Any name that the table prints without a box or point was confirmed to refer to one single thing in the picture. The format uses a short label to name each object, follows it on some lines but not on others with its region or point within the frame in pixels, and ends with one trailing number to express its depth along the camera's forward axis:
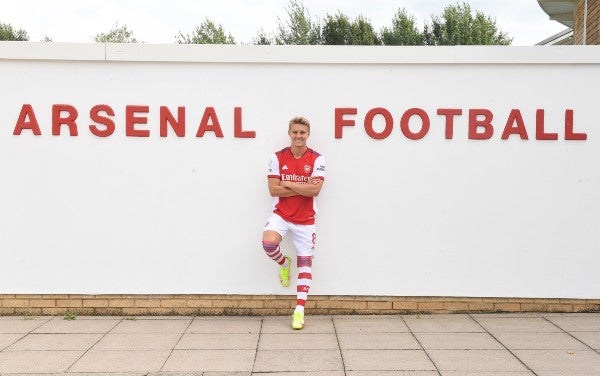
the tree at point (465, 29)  33.81
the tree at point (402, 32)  34.12
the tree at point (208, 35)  36.19
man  5.32
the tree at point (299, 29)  35.81
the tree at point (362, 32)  34.38
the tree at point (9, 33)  36.62
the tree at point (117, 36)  41.29
